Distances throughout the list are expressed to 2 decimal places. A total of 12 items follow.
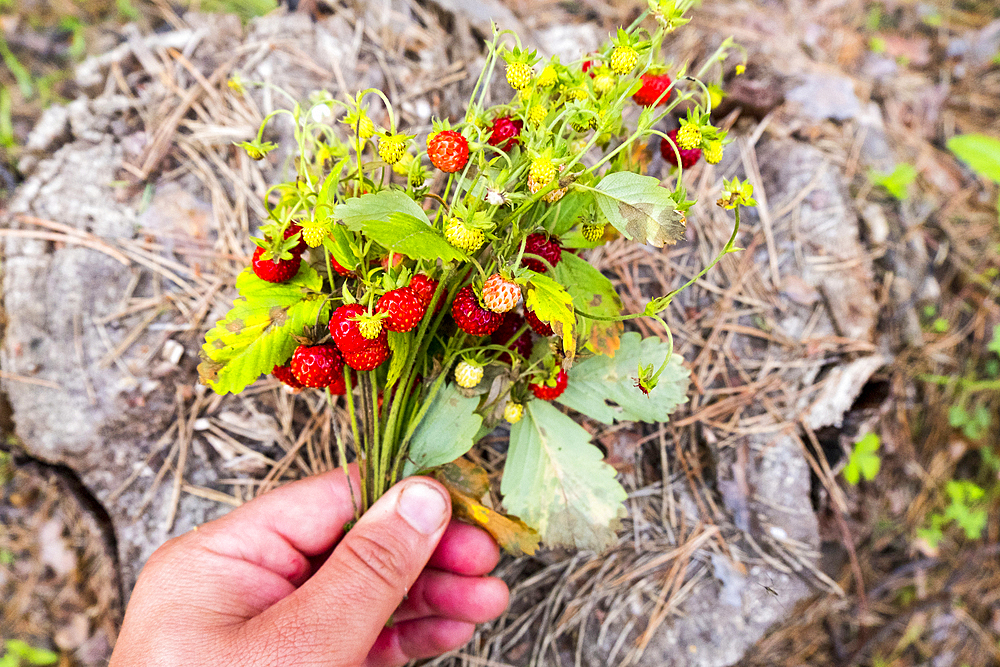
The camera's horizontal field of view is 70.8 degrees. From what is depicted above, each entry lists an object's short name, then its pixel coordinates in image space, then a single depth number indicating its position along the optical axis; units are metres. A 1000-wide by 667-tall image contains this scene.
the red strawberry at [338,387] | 0.22
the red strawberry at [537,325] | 0.20
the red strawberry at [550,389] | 0.22
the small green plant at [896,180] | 0.32
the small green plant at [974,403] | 0.35
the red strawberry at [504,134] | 0.19
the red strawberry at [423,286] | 0.18
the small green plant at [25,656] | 0.31
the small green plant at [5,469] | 0.30
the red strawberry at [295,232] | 0.20
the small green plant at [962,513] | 0.35
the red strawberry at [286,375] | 0.21
